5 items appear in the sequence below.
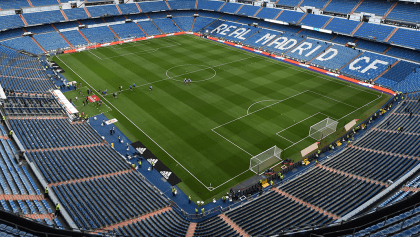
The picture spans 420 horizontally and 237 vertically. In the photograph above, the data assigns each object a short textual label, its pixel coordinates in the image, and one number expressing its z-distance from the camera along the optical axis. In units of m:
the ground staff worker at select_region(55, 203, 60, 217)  20.22
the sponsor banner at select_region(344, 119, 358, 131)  39.66
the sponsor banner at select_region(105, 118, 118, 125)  41.15
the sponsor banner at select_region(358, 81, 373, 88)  53.35
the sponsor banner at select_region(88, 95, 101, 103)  47.03
